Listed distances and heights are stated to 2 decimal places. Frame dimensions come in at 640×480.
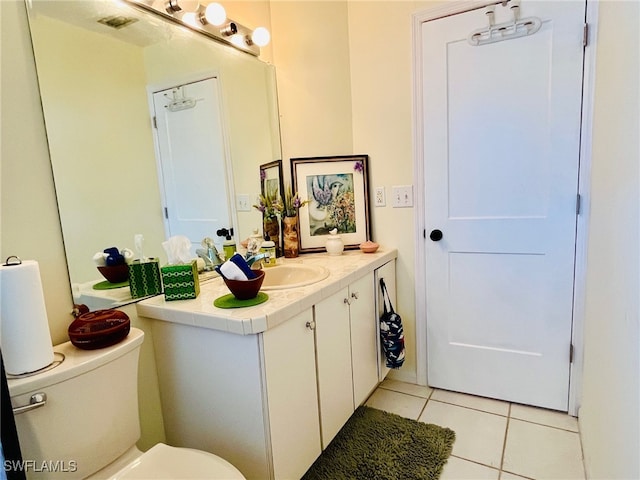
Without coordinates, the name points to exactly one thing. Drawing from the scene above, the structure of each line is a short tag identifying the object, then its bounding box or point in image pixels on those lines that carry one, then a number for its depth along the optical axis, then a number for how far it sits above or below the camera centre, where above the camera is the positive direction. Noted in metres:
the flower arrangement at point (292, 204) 2.23 -0.08
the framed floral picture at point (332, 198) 2.30 -0.06
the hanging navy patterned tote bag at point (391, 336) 2.10 -0.83
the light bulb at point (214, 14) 1.73 +0.82
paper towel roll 0.99 -0.30
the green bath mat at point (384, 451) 1.66 -1.23
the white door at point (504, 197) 1.84 -0.10
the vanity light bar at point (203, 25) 1.56 +0.79
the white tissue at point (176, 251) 1.52 -0.21
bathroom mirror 1.25 +0.33
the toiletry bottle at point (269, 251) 2.02 -0.31
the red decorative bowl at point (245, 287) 1.38 -0.34
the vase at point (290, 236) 2.23 -0.26
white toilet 1.04 -0.64
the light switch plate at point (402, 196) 2.22 -0.07
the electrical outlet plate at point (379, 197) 2.31 -0.07
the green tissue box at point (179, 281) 1.47 -0.32
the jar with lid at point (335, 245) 2.21 -0.33
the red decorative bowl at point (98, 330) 1.18 -0.40
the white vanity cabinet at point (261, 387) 1.31 -0.72
